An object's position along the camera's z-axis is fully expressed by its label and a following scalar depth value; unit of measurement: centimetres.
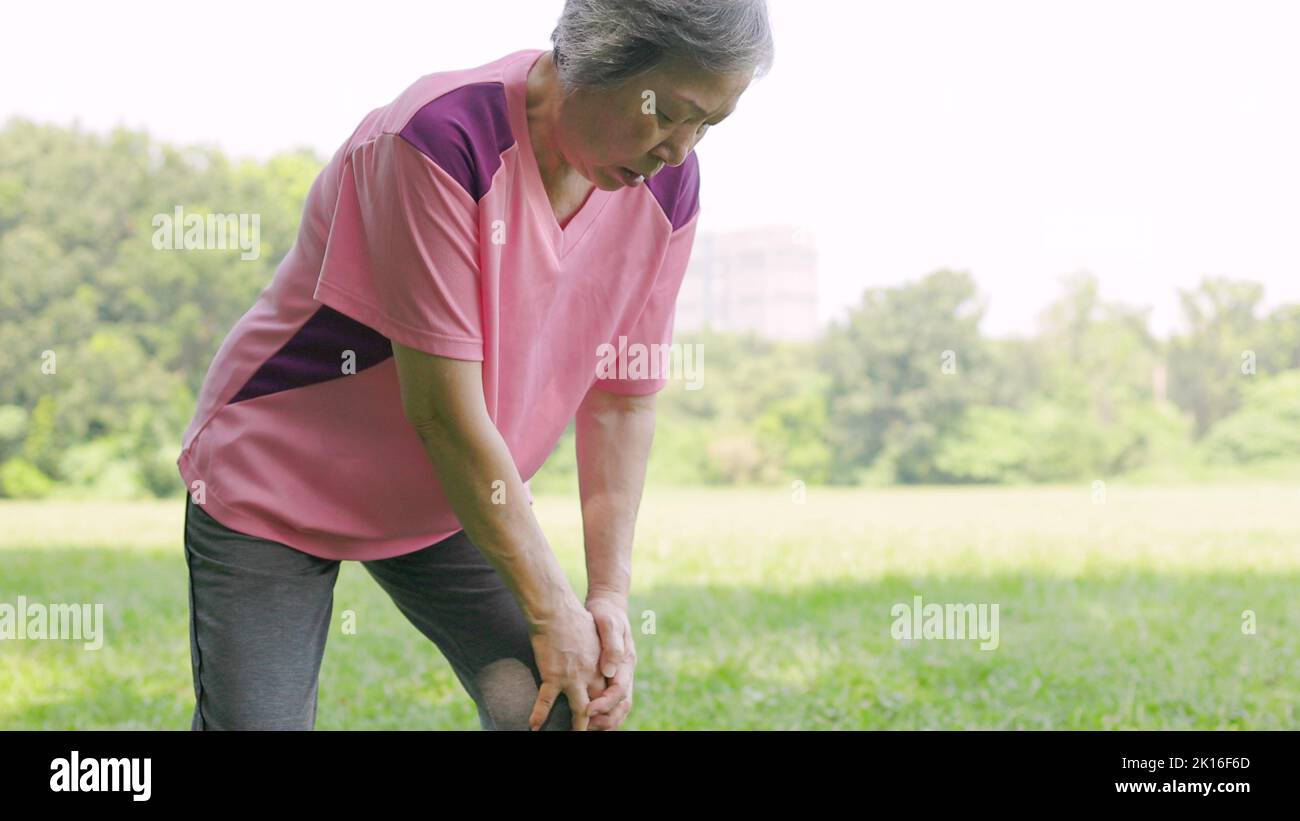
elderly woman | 132
